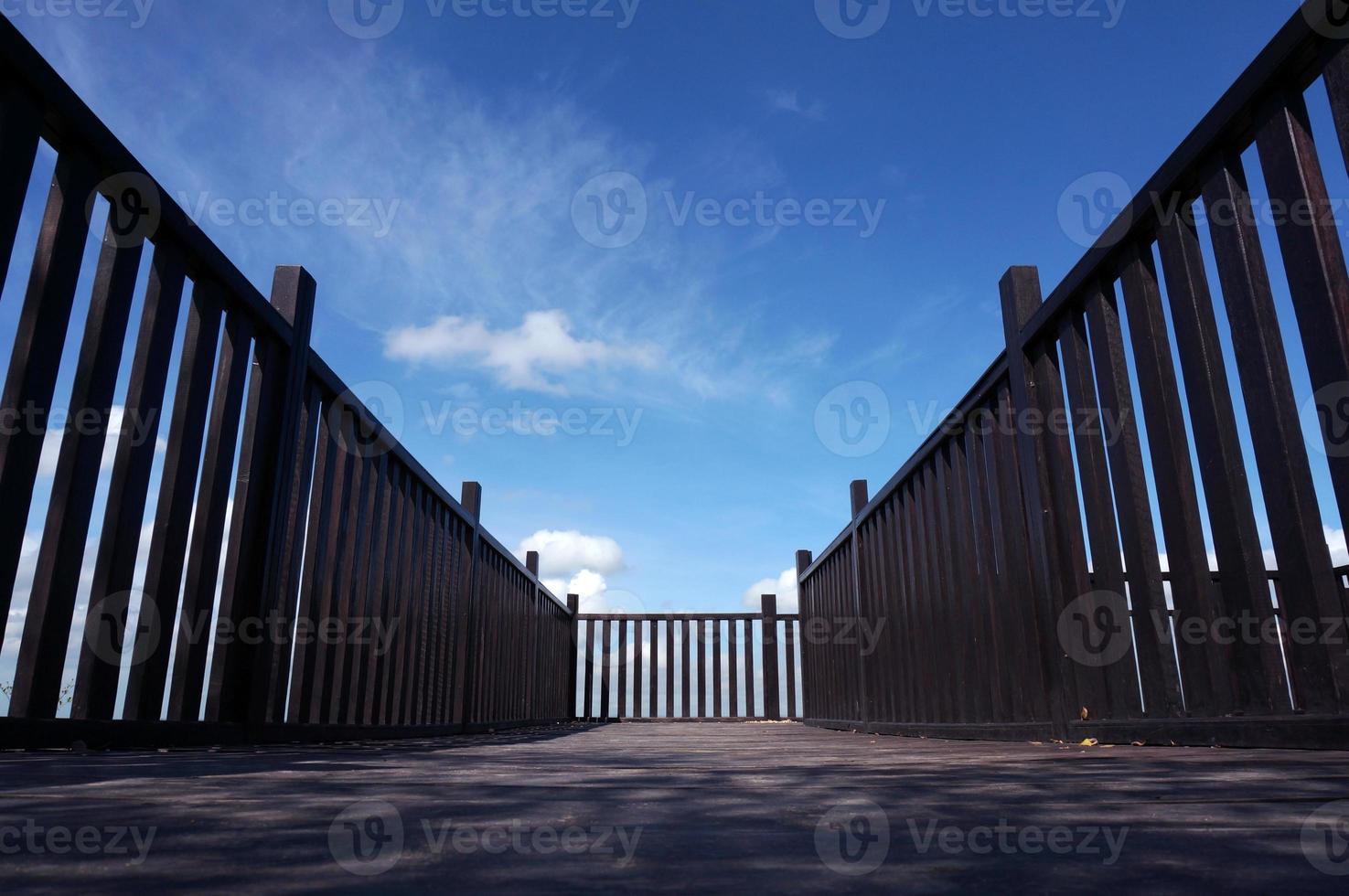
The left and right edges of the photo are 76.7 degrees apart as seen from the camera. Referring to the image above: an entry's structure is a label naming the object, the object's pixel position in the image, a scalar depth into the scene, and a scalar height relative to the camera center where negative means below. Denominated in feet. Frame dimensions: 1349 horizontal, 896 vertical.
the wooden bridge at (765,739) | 2.55 +0.55
